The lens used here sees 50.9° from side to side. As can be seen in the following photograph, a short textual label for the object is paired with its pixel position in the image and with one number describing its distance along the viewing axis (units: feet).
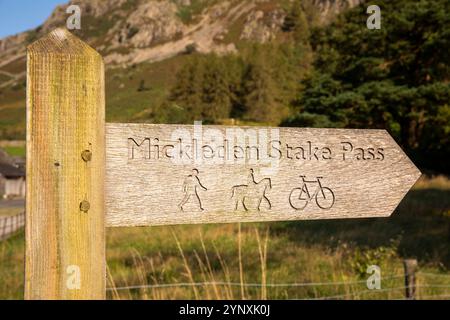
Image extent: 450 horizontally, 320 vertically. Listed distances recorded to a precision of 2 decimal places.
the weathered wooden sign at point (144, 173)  4.35
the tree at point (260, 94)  137.59
